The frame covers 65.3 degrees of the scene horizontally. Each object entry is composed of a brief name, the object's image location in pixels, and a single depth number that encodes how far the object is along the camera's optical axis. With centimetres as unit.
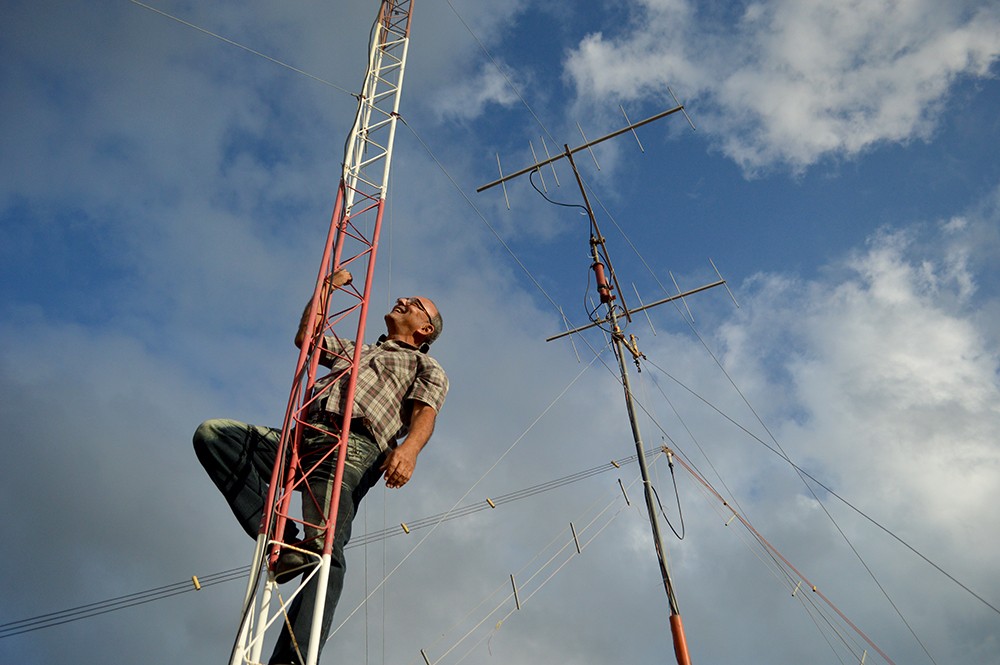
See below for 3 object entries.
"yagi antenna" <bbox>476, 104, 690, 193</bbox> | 1569
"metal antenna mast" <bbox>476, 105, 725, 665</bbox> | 991
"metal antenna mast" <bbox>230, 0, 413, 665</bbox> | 634
